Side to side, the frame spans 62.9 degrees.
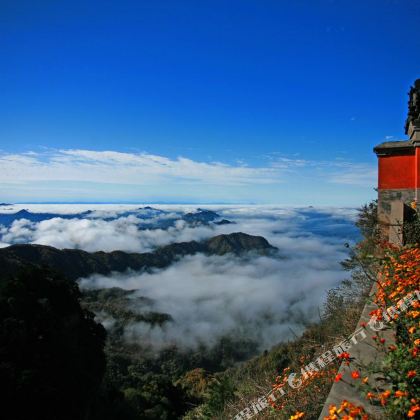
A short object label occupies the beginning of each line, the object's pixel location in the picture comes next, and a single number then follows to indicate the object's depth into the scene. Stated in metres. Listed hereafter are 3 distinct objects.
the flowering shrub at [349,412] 2.61
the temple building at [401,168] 8.65
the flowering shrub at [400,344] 2.65
